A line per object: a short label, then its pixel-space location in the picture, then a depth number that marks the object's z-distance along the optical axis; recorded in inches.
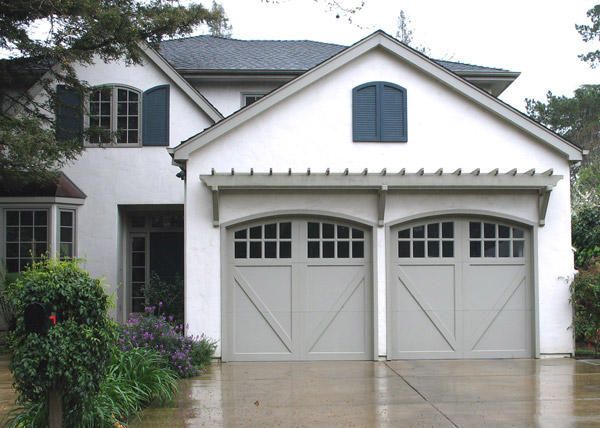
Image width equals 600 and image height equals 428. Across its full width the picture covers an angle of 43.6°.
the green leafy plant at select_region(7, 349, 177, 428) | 294.7
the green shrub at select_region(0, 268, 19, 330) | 599.5
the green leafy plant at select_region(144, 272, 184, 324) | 654.5
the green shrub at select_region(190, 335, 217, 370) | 470.6
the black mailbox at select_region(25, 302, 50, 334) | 266.7
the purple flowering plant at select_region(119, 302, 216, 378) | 434.9
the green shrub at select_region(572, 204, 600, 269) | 627.8
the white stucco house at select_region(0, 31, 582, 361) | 514.9
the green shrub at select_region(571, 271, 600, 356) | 509.0
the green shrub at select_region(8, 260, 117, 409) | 272.4
